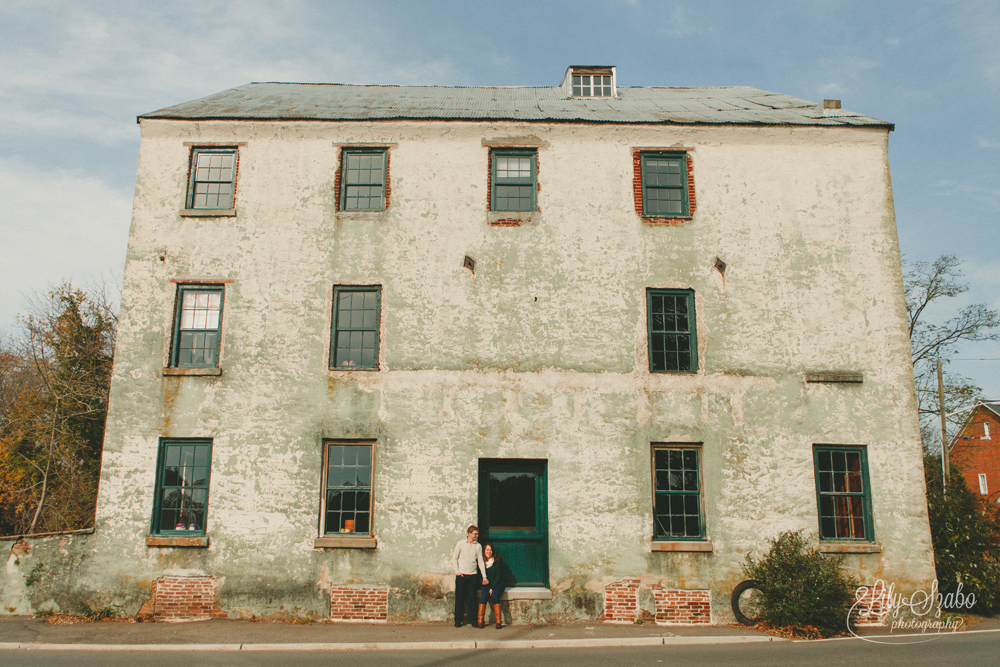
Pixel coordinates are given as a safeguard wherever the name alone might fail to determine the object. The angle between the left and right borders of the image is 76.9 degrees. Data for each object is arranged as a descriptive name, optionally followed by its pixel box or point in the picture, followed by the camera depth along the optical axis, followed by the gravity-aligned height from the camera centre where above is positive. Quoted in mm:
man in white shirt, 10719 -1454
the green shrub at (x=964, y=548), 12039 -1166
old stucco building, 11367 +2263
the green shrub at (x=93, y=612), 11008 -2265
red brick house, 39281 +2201
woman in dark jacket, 10781 -1688
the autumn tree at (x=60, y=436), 17984 +1211
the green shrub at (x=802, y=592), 10469 -1774
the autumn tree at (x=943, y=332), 24922 +6000
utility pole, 21469 +1954
